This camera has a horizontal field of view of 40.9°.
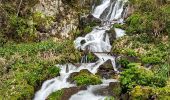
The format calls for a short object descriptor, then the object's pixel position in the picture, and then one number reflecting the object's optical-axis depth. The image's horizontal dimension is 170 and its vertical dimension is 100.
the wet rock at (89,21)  17.59
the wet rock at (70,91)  10.69
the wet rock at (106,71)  12.27
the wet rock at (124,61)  13.06
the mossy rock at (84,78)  11.49
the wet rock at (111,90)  10.57
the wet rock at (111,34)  15.98
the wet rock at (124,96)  9.93
